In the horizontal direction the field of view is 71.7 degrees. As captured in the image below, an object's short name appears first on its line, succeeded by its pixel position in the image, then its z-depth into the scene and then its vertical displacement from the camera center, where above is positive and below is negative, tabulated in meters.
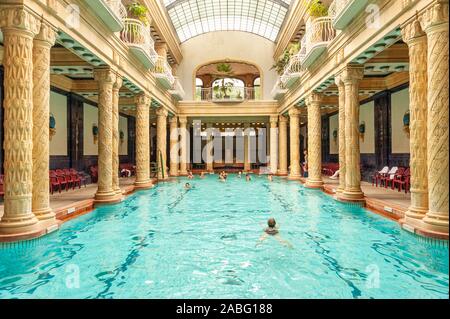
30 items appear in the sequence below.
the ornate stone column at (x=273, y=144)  25.36 +0.83
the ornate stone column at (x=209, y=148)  30.47 +0.66
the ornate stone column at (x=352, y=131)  10.48 +0.77
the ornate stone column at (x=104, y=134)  10.70 +0.73
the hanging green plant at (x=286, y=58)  17.17 +5.93
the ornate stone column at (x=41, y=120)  6.80 +0.77
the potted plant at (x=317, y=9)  12.95 +6.04
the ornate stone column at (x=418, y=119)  6.68 +0.74
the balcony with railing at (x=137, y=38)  12.27 +4.80
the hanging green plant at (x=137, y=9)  12.55 +5.94
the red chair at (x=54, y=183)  11.97 -1.06
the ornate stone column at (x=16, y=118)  6.04 +0.73
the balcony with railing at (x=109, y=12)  8.49 +4.14
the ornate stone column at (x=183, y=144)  25.50 +0.87
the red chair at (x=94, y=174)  17.22 -1.05
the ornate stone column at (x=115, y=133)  11.55 +0.81
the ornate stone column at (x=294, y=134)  19.94 +1.28
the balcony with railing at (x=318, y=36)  12.09 +4.81
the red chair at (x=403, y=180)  11.29 -1.03
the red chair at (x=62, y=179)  12.51 -0.96
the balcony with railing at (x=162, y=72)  16.84 +4.68
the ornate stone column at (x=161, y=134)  19.86 +1.31
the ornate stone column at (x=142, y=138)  15.39 +0.84
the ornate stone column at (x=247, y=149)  29.53 +0.49
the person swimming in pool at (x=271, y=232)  6.66 -1.73
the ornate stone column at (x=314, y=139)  14.98 +0.73
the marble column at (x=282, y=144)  24.77 +0.79
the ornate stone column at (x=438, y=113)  5.93 +0.78
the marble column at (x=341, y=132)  11.22 +0.79
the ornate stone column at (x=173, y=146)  24.41 +0.67
